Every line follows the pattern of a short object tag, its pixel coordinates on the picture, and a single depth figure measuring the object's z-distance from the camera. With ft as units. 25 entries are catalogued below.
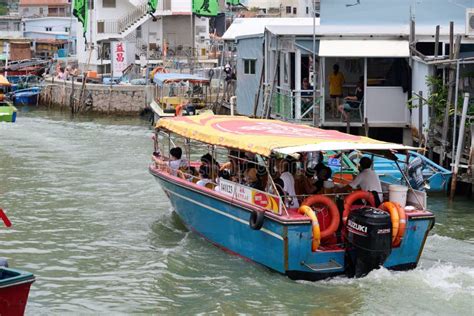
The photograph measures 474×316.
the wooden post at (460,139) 68.04
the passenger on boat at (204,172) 60.70
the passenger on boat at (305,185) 53.57
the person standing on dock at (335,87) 86.84
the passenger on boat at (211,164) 60.56
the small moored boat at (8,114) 129.97
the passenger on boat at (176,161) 63.17
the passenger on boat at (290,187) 50.34
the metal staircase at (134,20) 189.06
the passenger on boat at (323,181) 53.67
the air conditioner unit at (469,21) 77.20
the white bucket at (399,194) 50.17
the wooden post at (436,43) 78.81
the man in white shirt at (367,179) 51.93
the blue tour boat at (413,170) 65.92
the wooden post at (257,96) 98.68
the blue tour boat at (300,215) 47.11
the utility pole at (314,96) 85.25
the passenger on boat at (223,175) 56.72
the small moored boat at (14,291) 37.24
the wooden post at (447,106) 72.18
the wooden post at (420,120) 78.54
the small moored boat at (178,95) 123.34
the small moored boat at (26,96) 179.52
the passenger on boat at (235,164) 56.18
